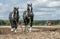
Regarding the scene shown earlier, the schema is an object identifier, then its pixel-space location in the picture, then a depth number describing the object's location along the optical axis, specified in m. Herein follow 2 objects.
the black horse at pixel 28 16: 23.88
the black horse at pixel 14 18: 24.20
